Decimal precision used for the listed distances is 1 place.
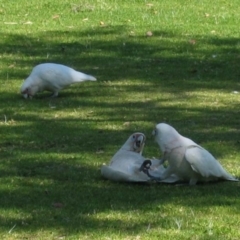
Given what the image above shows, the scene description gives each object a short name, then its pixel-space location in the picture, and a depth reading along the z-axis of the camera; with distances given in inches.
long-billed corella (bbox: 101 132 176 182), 584.1
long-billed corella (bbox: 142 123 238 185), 563.8
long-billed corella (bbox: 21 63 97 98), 881.5
